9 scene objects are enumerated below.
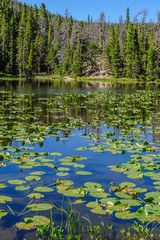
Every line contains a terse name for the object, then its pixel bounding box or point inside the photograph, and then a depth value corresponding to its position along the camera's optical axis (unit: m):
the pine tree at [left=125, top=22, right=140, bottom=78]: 64.12
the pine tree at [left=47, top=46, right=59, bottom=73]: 85.31
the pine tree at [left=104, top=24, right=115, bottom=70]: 74.45
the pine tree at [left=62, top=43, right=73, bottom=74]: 81.38
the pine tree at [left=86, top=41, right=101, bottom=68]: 79.69
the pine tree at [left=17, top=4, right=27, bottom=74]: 76.96
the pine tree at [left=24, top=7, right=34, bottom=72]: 78.90
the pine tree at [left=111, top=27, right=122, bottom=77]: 69.50
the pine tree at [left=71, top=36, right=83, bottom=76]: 76.31
